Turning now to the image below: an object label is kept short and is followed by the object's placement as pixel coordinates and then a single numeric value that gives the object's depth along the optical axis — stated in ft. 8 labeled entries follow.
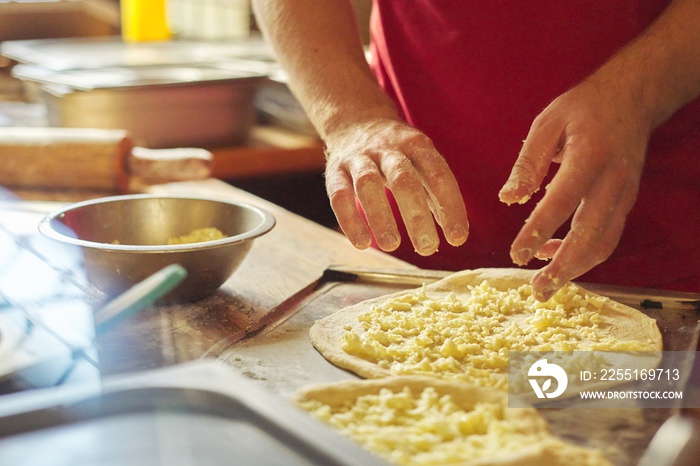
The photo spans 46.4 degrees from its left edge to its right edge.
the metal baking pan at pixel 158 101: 8.77
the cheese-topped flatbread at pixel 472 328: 3.84
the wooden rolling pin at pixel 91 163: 7.21
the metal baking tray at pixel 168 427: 2.22
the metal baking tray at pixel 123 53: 10.41
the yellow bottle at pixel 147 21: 14.19
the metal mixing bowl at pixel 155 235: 4.37
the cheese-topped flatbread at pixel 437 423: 2.78
